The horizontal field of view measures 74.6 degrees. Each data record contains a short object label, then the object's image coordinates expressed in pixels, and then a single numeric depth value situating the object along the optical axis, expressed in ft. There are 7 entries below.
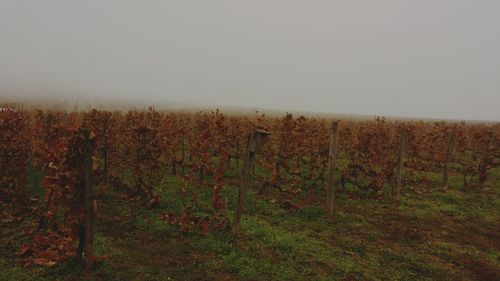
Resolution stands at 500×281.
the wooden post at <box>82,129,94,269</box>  23.57
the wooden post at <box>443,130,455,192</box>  56.55
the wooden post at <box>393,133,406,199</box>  48.85
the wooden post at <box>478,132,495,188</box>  56.75
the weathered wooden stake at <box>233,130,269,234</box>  30.65
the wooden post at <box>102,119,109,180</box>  48.62
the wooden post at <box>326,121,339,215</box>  38.88
